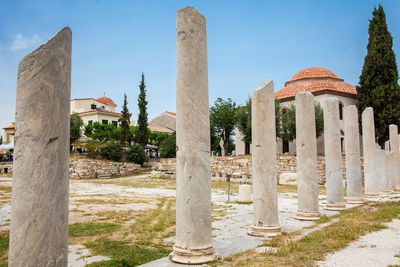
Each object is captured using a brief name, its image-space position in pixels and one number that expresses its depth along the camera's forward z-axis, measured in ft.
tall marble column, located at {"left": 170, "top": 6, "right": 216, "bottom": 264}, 15.29
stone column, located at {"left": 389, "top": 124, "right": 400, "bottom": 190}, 64.39
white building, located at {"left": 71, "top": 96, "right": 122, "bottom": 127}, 172.24
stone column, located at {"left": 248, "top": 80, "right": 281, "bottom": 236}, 21.63
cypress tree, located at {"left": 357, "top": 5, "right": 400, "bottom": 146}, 92.32
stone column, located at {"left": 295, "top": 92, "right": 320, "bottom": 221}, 28.04
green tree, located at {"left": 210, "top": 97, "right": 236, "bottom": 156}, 119.24
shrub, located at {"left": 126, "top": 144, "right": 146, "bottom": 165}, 112.68
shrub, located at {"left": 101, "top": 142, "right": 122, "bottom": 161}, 107.55
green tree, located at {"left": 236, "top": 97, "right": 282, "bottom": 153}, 103.55
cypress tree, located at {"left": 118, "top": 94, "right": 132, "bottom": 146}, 125.18
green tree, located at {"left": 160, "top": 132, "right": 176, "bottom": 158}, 127.72
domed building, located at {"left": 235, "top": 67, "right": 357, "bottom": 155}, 103.24
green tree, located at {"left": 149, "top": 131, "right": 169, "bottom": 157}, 162.81
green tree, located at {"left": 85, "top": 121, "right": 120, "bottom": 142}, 149.38
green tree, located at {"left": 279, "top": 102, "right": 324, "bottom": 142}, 97.21
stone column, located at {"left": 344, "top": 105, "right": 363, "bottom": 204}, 40.65
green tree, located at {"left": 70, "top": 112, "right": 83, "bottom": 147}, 137.94
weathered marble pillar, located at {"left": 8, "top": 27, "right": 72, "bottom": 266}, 10.19
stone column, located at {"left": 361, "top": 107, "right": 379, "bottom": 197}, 50.29
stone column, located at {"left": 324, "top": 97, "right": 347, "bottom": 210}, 34.68
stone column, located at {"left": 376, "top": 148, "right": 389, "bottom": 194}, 53.72
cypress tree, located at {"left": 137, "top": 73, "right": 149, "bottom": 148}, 126.00
